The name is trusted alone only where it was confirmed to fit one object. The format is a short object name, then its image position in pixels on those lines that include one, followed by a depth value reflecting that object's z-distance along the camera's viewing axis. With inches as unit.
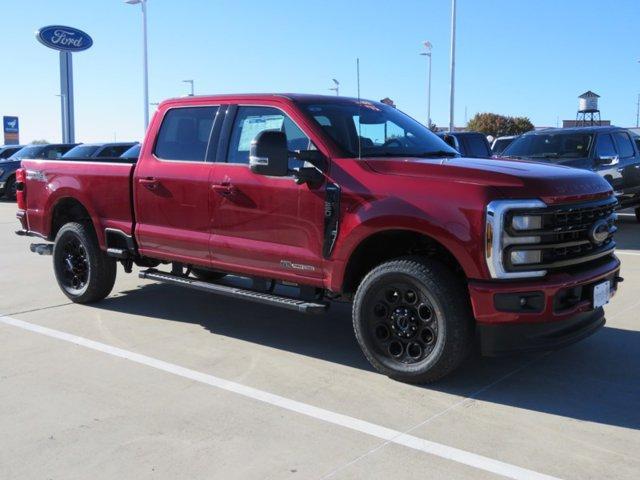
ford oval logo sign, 1346.0
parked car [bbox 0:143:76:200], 852.6
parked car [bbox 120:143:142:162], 431.5
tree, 2603.3
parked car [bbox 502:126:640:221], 468.8
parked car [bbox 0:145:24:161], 1002.3
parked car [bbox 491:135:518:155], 662.0
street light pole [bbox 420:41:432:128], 1479.2
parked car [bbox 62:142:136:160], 734.2
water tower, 1628.9
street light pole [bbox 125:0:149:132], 1262.3
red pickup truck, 165.6
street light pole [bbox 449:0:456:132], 1155.3
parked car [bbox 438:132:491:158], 523.2
